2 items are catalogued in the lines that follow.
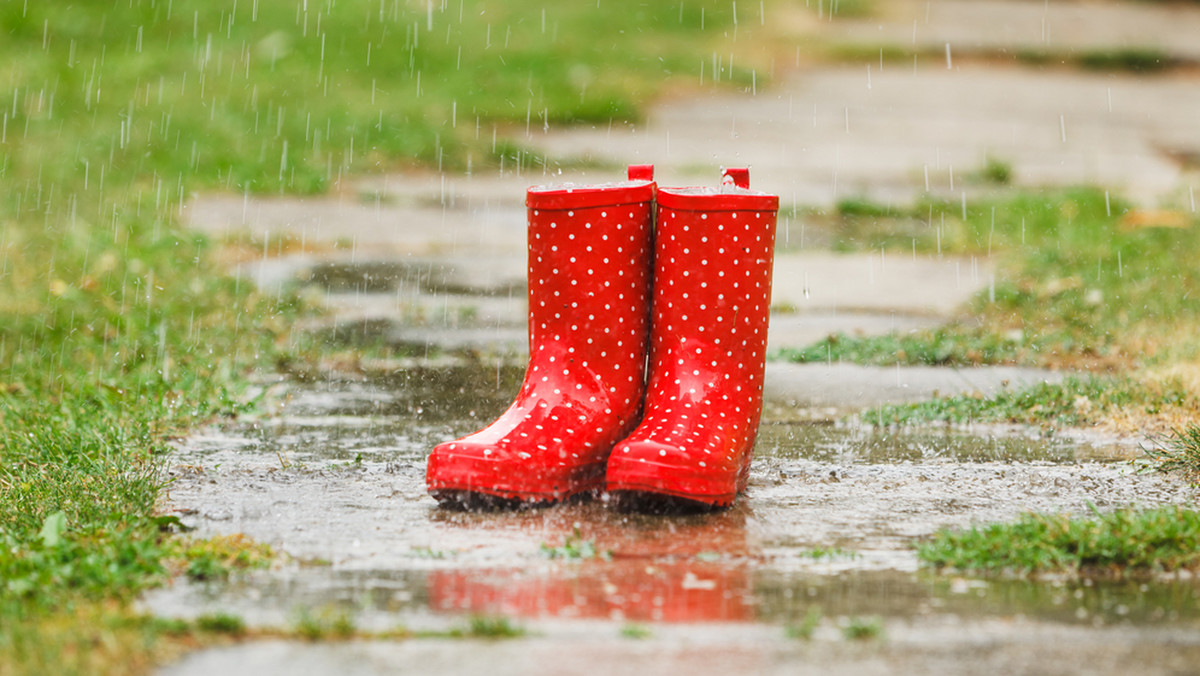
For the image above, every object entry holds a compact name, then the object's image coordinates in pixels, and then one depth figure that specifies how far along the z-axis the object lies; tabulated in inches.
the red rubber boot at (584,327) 223.6
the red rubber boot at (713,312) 224.7
